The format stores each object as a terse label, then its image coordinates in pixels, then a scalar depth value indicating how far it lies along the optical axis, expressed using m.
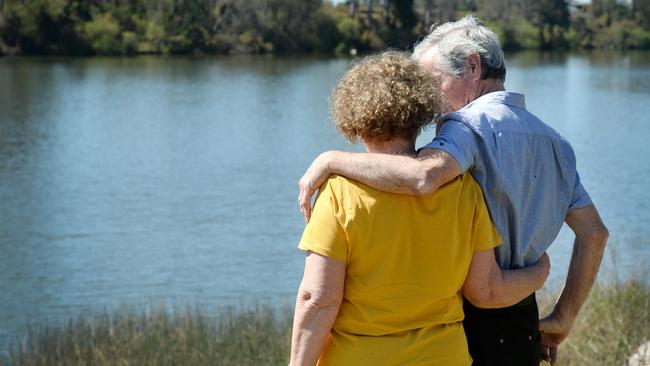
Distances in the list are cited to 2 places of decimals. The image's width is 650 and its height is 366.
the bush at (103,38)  52.38
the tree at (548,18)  63.19
